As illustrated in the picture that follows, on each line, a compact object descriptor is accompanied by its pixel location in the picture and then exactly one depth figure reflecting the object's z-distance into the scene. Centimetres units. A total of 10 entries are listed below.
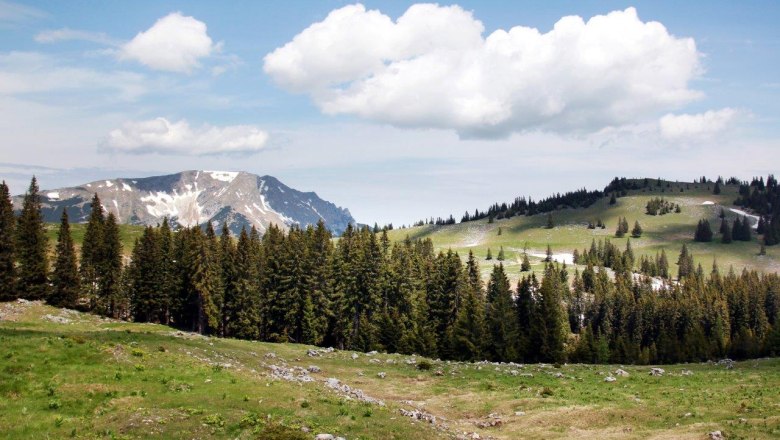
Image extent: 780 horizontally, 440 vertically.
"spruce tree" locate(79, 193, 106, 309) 9051
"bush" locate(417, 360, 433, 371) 5700
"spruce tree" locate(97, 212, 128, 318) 9144
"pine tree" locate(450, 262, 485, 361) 8056
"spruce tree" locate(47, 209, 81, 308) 8469
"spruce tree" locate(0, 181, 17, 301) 7731
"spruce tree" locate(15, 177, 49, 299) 8200
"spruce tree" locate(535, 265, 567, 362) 8419
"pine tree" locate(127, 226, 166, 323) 9506
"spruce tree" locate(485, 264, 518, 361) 8250
